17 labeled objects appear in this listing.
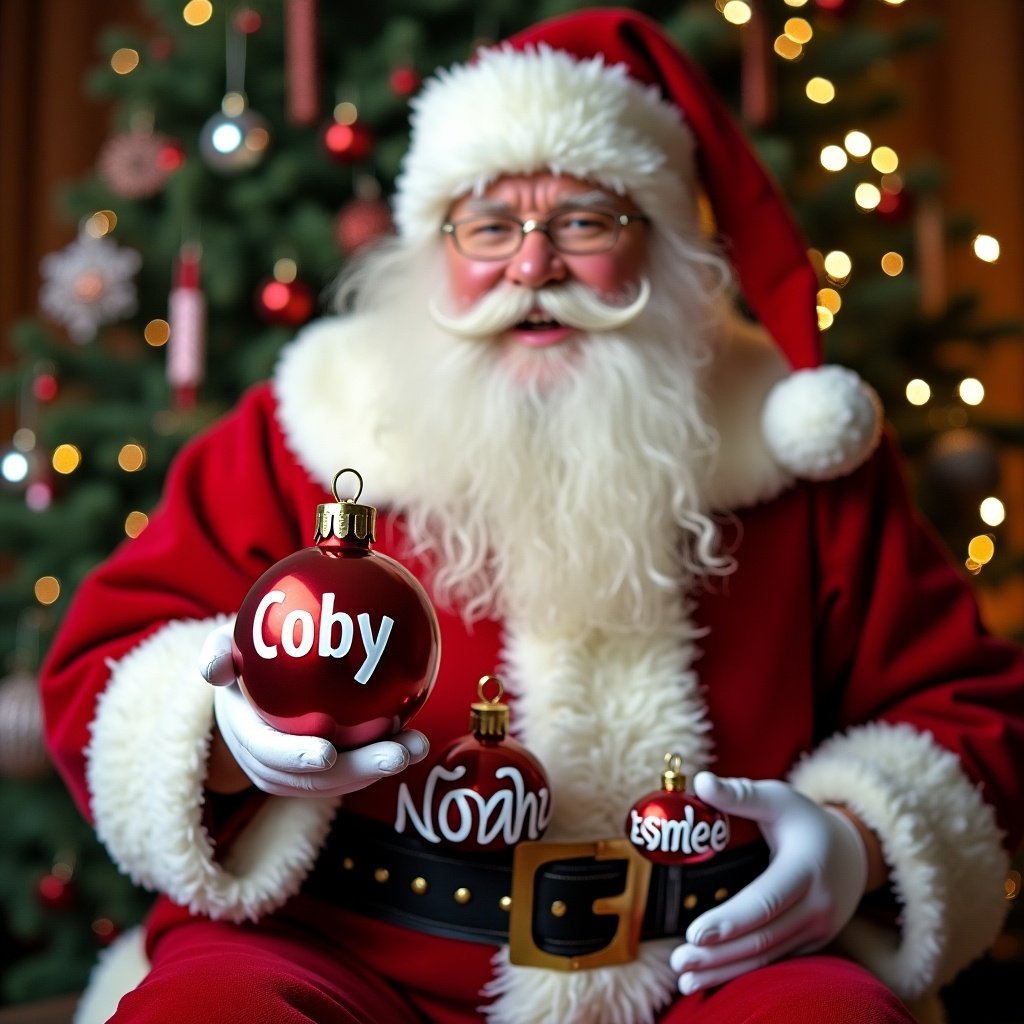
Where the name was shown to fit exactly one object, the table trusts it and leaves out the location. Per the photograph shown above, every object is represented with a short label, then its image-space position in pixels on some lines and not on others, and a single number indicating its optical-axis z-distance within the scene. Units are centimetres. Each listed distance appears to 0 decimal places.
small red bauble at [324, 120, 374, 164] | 171
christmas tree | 173
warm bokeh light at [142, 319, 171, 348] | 186
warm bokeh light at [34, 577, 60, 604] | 175
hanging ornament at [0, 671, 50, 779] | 162
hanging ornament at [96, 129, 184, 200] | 179
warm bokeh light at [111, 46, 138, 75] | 189
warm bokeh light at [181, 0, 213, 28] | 183
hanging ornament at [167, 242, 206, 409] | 171
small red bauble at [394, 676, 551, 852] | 103
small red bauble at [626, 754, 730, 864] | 102
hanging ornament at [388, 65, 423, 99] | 172
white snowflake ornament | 176
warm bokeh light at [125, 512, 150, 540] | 176
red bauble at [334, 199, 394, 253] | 172
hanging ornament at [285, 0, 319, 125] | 173
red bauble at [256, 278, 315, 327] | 172
